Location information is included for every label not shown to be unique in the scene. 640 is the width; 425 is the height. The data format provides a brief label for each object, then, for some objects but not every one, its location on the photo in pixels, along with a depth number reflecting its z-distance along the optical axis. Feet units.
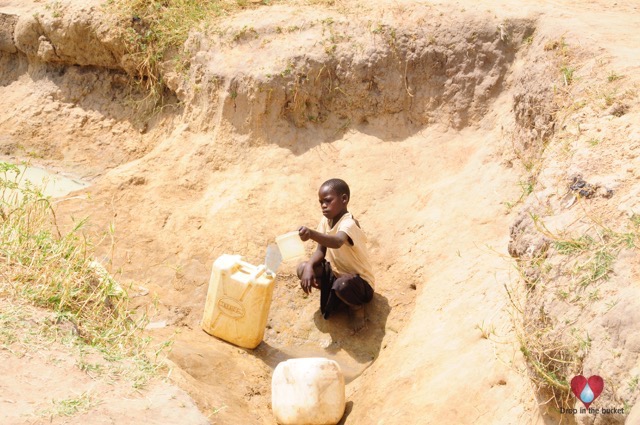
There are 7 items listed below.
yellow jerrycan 16.22
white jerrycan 13.79
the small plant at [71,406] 10.63
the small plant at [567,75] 17.29
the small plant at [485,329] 13.65
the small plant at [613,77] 16.17
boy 16.74
